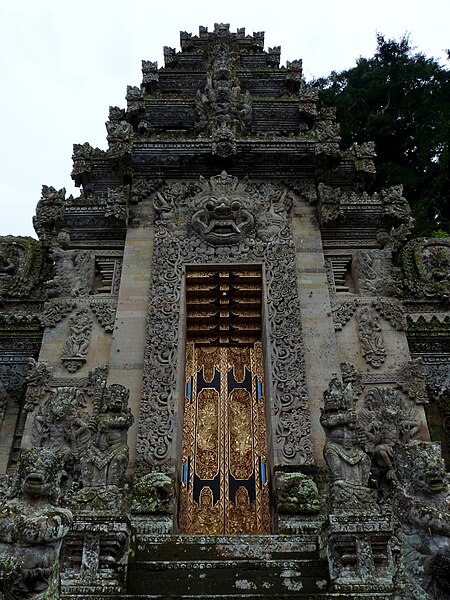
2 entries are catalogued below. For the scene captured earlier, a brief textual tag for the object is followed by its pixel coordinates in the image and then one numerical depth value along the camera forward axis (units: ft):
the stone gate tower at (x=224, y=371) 21.29
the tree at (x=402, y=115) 71.05
